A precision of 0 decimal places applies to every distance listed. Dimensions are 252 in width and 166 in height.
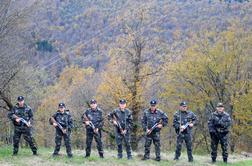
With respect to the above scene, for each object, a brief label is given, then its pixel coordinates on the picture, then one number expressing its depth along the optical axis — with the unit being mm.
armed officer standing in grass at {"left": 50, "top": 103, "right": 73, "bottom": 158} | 17016
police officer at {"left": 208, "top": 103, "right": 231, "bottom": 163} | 17562
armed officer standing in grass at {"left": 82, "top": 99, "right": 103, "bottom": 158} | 17127
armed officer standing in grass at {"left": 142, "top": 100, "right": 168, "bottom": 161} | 17438
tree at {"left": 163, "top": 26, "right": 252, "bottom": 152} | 38656
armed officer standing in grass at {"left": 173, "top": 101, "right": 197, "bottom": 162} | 17641
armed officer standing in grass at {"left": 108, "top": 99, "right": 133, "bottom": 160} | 17281
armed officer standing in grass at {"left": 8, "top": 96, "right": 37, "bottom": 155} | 16859
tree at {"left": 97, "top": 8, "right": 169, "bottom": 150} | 32031
